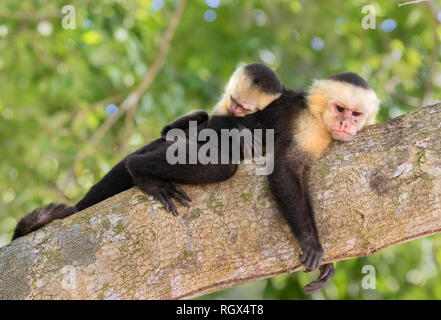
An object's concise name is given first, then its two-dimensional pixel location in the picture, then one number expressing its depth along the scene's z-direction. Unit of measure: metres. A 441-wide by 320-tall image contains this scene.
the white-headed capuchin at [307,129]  2.37
